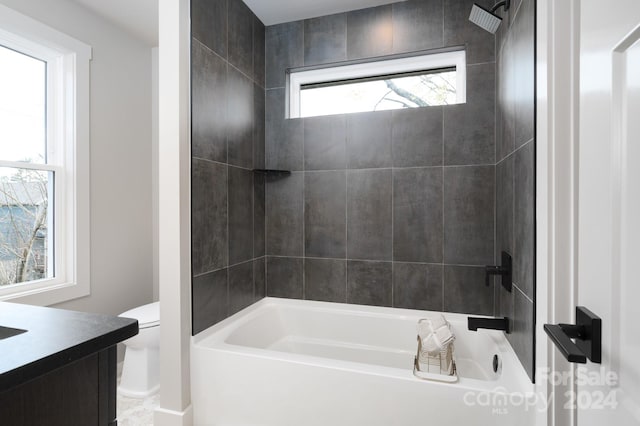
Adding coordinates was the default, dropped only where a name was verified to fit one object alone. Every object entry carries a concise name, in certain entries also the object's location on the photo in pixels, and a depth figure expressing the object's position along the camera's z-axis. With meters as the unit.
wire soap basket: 1.54
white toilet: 2.16
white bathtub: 1.39
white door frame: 0.94
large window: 2.11
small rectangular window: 2.29
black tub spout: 1.71
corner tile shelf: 2.37
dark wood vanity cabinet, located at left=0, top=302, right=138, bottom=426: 0.55
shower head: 1.64
